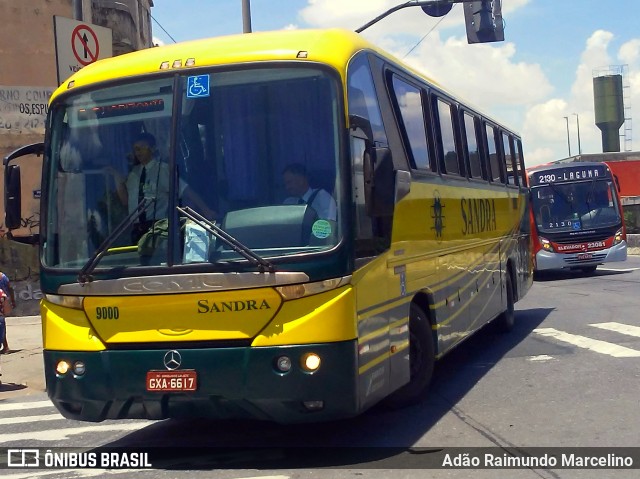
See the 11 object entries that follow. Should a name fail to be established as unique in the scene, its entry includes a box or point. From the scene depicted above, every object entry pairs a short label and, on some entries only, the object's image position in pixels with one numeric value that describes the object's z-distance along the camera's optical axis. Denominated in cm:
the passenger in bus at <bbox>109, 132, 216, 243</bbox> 669
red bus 2502
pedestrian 1233
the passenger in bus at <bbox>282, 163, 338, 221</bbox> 655
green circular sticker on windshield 652
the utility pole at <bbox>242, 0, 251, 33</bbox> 1914
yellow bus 643
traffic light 1672
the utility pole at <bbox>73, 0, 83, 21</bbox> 1362
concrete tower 8294
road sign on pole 1220
